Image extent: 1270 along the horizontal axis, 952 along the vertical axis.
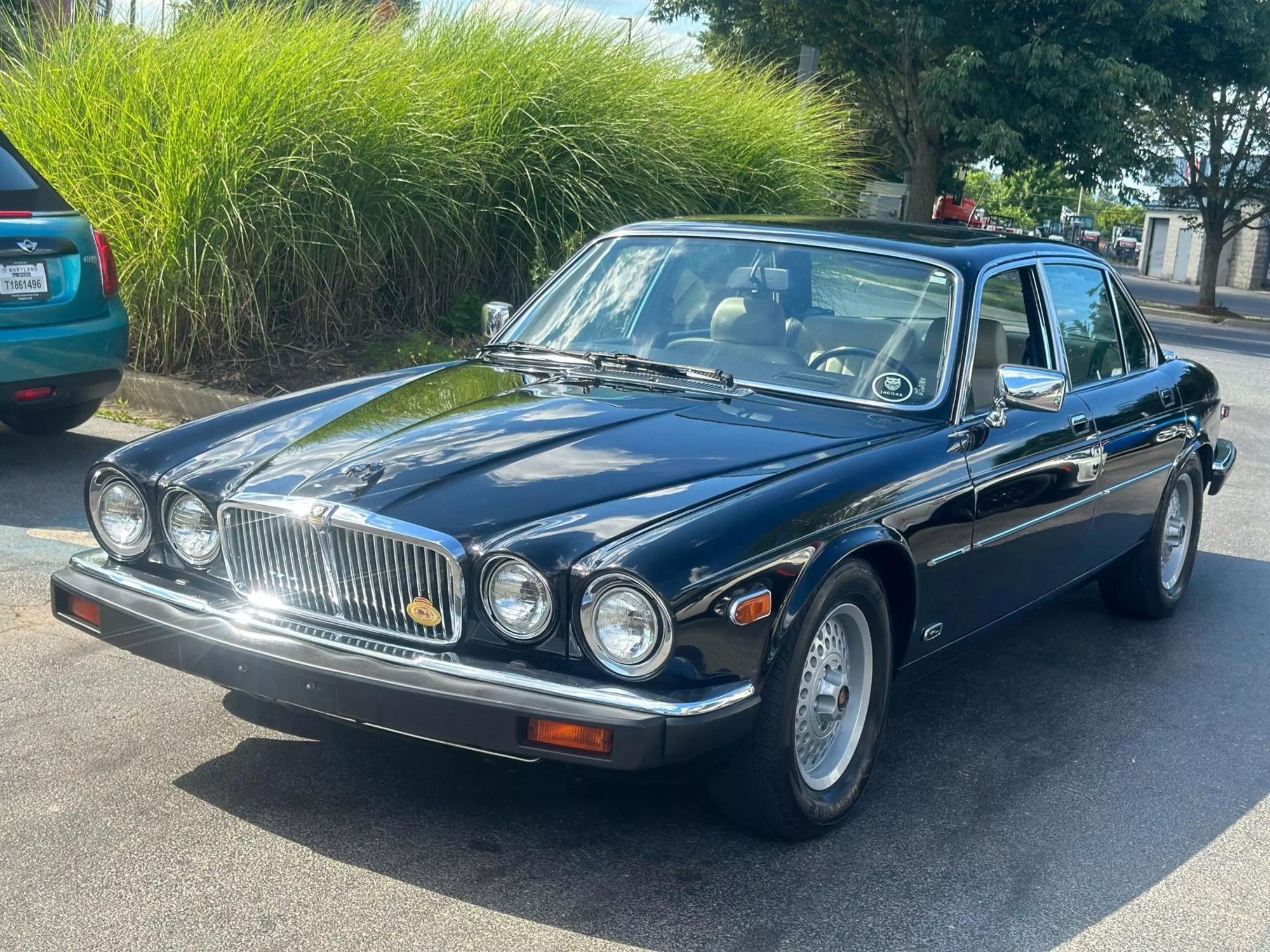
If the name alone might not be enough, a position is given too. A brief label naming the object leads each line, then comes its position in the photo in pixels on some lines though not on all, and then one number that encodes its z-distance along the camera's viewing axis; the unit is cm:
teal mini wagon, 677
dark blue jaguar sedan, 315
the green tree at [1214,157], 3153
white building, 5575
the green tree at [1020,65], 2119
